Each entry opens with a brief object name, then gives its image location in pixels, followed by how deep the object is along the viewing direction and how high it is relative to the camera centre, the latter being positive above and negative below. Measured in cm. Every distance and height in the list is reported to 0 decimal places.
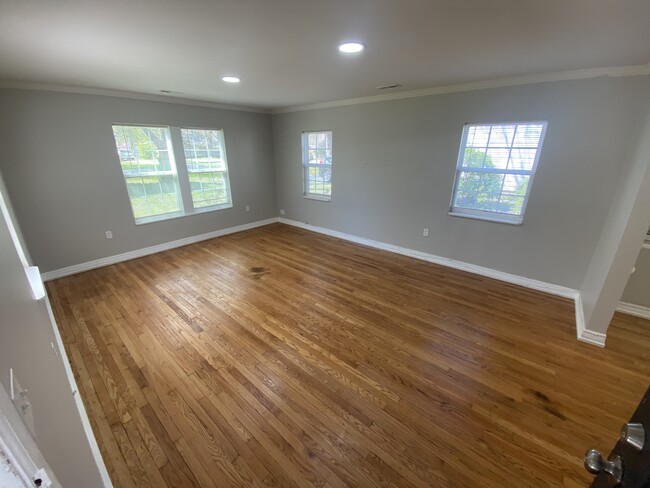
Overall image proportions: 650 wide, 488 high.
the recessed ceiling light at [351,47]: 185 +75
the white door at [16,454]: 37 -42
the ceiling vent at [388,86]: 312 +81
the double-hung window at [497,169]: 295 -14
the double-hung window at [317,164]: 481 -15
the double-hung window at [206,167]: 440 -20
